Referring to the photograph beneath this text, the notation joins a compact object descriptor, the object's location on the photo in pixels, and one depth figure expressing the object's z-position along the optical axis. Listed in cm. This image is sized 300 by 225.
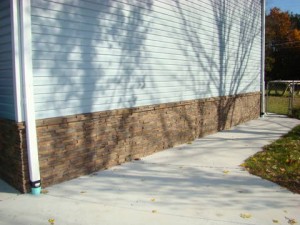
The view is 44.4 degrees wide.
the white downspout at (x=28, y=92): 500
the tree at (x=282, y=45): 4822
